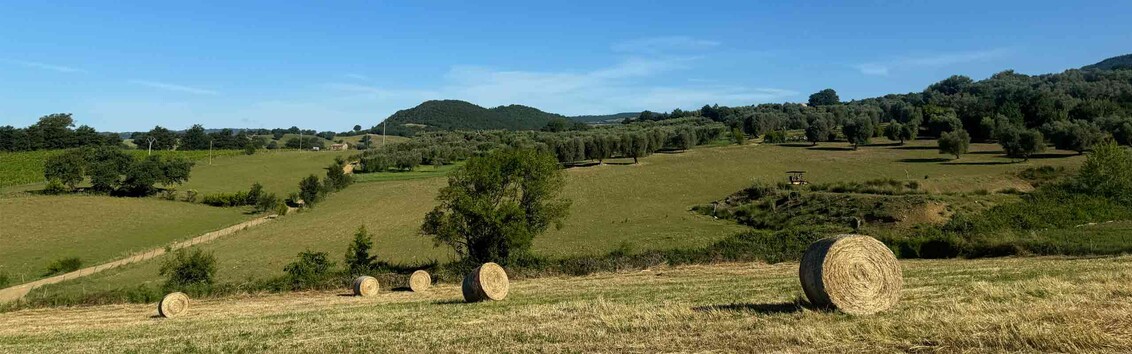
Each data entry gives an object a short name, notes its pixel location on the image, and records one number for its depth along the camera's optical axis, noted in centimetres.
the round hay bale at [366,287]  2628
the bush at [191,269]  3397
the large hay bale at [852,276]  1198
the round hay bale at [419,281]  2731
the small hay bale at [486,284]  1962
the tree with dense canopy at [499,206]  3312
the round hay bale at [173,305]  2259
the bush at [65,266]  4556
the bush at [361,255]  3388
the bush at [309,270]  2967
